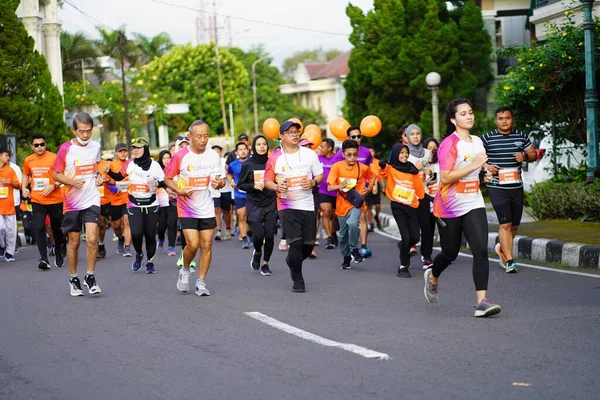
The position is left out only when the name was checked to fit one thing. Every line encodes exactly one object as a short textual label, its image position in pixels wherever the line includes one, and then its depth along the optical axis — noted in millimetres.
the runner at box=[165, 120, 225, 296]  11133
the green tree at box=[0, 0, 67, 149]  30203
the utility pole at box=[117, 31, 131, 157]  46538
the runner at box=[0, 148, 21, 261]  17109
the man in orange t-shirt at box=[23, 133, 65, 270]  15164
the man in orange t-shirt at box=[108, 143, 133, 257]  17062
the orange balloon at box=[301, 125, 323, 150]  17688
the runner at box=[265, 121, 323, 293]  11492
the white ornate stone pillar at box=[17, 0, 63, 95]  40594
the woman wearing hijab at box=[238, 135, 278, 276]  13809
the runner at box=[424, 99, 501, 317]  9078
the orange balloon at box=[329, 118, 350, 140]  18234
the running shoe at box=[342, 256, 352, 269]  14000
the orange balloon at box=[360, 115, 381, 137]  17719
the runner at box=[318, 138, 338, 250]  16641
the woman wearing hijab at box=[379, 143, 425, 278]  13266
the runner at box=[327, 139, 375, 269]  14031
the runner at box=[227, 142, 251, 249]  18500
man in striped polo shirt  12750
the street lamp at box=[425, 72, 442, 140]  25797
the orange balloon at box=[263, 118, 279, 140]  18734
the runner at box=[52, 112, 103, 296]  11352
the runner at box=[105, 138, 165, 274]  14180
